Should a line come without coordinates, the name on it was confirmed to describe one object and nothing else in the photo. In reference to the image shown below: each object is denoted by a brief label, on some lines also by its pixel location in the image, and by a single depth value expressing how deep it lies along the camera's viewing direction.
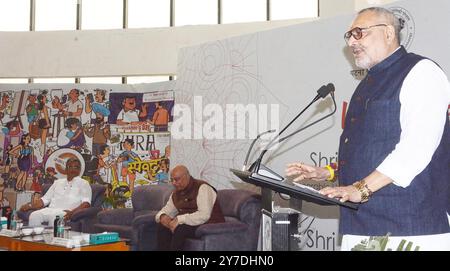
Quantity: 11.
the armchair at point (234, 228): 4.62
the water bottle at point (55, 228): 4.84
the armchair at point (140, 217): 5.38
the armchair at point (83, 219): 6.07
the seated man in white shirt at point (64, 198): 6.20
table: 4.59
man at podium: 1.87
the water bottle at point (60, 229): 4.81
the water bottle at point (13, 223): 5.29
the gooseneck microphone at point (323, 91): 2.11
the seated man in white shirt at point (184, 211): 4.84
